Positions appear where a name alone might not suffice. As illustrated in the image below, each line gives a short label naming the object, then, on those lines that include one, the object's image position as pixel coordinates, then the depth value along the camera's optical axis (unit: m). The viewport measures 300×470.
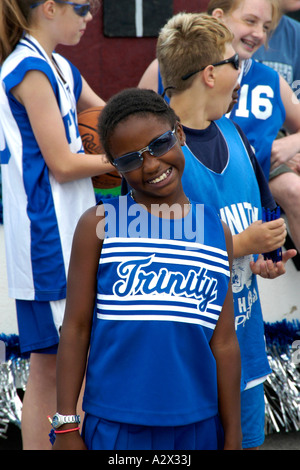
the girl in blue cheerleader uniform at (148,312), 3.51
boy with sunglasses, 4.36
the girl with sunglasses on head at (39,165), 5.25
